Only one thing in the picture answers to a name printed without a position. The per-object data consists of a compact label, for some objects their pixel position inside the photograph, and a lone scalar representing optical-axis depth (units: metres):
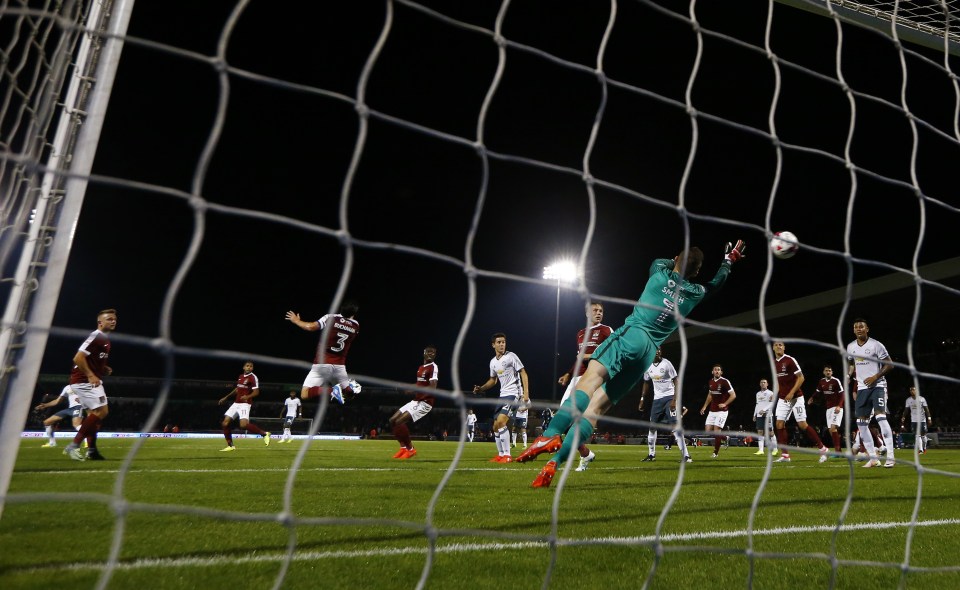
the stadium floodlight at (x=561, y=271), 25.80
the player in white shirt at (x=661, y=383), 11.28
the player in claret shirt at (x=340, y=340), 8.99
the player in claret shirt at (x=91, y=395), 7.22
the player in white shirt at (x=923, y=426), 15.49
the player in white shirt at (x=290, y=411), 18.48
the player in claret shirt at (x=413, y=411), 9.40
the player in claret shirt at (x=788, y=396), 10.00
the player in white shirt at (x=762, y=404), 14.24
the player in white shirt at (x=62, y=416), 10.16
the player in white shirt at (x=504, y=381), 9.18
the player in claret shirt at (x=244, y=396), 12.47
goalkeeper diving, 4.91
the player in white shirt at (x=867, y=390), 7.88
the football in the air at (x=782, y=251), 3.47
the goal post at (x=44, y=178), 1.83
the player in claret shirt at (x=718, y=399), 12.02
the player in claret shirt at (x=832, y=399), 11.32
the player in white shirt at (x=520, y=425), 15.49
